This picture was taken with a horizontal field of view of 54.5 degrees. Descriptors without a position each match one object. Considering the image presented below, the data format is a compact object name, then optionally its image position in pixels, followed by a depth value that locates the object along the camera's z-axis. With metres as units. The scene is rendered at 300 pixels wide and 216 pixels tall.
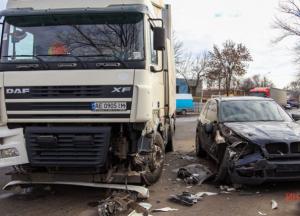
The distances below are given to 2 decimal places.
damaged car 5.07
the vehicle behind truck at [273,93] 31.76
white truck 4.73
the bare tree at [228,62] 40.04
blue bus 26.47
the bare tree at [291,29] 27.22
